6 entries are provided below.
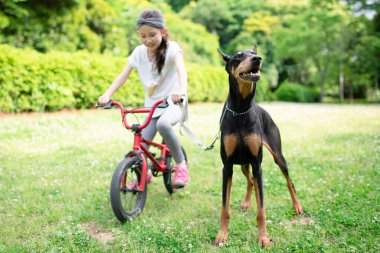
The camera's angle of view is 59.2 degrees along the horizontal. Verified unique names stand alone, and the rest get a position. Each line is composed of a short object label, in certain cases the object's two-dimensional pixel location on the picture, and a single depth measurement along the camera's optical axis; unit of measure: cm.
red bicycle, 363
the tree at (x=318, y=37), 3039
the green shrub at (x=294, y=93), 3419
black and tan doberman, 328
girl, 407
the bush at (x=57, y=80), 1043
